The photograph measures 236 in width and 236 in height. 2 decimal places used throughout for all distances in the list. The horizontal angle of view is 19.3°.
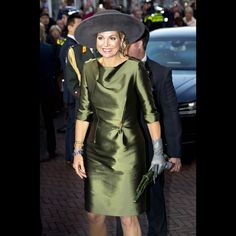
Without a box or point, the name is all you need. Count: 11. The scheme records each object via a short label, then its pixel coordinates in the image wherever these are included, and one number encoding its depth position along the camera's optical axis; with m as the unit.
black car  9.09
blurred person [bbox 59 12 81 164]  8.54
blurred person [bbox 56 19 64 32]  16.33
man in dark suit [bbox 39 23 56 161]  9.56
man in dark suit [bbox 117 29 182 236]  5.00
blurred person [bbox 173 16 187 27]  17.86
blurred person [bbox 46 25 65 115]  12.14
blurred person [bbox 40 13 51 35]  15.93
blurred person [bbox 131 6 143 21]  19.83
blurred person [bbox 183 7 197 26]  17.23
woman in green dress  4.56
